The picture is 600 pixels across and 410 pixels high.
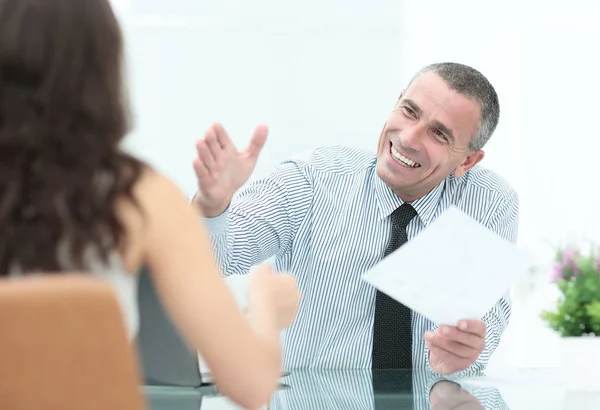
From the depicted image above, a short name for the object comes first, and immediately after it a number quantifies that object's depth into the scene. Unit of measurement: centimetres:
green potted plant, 203
